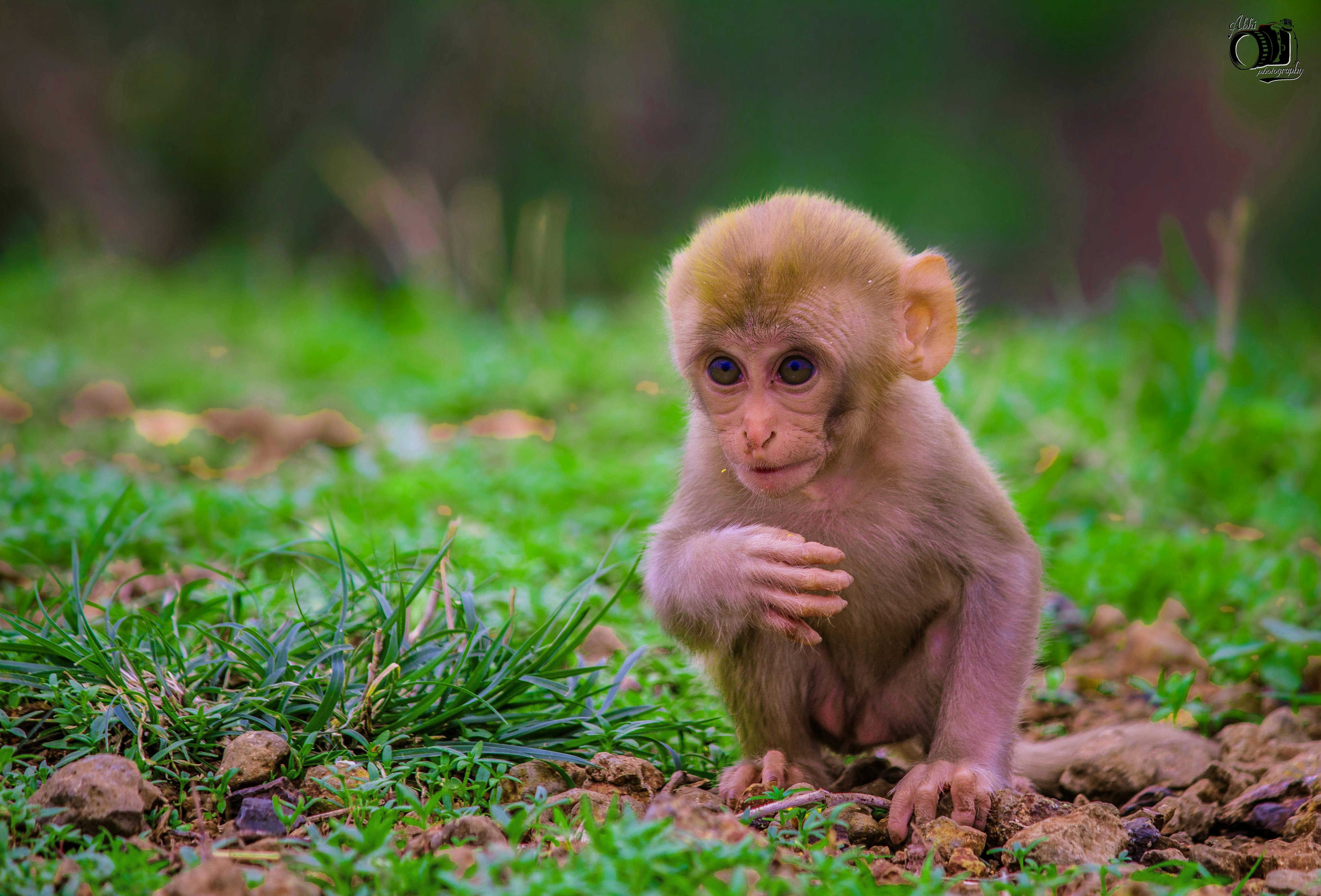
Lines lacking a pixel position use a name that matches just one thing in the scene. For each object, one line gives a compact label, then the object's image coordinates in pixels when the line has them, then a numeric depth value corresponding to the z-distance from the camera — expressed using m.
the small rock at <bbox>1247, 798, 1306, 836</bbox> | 6.41
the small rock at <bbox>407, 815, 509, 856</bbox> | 5.33
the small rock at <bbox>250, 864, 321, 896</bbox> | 4.66
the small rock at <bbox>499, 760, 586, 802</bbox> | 6.21
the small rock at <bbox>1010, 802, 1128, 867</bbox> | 5.61
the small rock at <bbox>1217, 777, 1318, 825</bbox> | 6.59
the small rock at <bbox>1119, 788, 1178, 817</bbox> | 6.98
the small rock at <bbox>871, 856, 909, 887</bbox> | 5.32
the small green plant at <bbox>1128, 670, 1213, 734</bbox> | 7.84
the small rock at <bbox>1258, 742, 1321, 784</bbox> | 6.77
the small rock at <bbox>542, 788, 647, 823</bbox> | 5.83
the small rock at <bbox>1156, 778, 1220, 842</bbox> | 6.54
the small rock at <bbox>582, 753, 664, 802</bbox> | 6.39
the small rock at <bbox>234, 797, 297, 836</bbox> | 5.59
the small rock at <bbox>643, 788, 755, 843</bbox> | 5.09
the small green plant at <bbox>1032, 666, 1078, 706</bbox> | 8.78
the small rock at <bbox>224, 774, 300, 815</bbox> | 5.81
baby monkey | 6.65
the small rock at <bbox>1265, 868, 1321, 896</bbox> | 5.33
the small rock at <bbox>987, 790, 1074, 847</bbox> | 6.05
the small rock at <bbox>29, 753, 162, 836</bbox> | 5.35
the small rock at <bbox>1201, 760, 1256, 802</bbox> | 6.95
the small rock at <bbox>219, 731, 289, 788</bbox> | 5.87
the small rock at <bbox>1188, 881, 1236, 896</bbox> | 5.17
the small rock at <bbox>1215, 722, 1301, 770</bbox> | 7.30
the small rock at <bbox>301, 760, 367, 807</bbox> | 5.87
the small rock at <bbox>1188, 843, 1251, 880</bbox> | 5.82
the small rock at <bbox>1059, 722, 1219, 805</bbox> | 7.20
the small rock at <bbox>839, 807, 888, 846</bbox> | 6.06
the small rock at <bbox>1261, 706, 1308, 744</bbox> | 7.63
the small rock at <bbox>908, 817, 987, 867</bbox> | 5.87
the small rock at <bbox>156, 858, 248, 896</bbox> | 4.65
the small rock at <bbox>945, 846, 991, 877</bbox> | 5.61
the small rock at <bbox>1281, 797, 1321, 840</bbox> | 6.19
